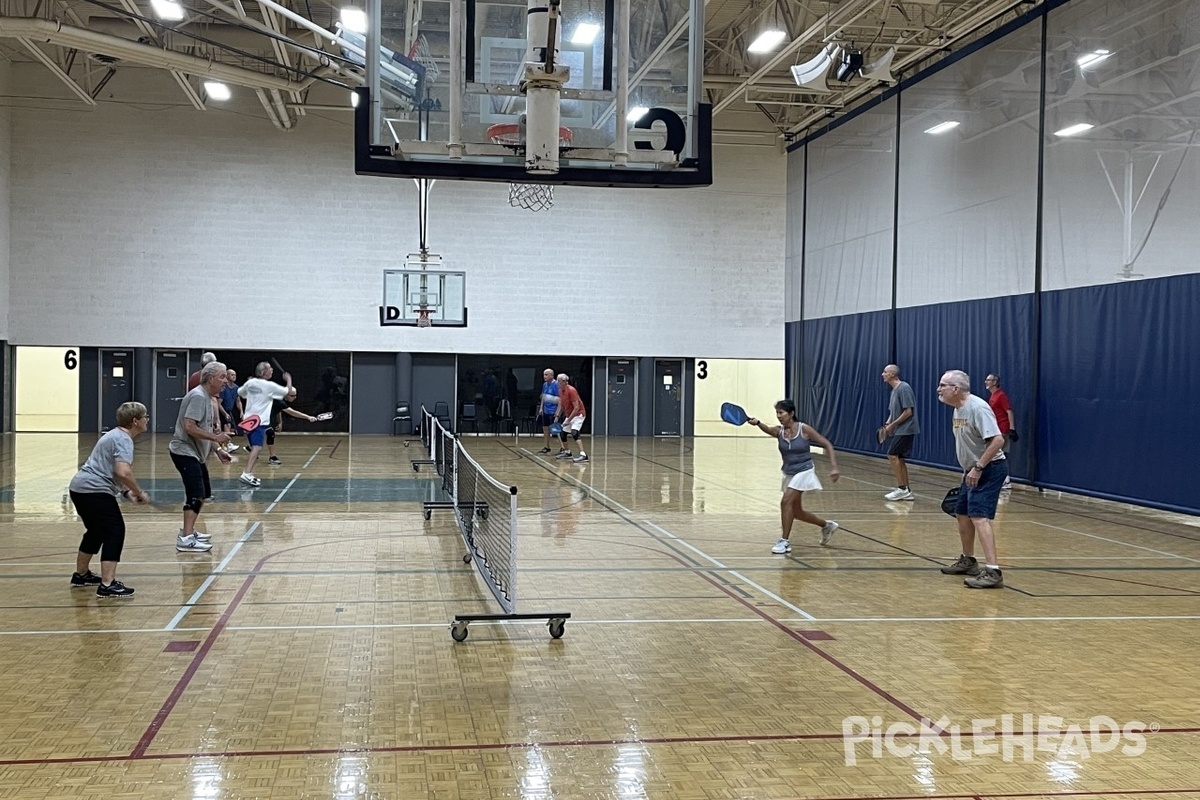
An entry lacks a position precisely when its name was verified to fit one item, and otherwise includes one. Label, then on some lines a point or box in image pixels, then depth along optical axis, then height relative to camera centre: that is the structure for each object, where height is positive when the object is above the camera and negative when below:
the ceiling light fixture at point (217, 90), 27.03 +7.24
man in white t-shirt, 17.39 -0.39
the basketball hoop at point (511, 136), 9.36 +2.14
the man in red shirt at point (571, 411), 22.75 -0.67
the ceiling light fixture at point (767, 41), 21.04 +6.82
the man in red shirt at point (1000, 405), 18.00 -0.34
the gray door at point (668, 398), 32.75 -0.53
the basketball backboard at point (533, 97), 9.27 +2.52
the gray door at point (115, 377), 30.02 -0.09
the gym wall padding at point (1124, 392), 15.16 -0.08
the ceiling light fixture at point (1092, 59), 16.92 +5.25
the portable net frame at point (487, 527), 7.34 -1.33
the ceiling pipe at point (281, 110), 26.38 +6.89
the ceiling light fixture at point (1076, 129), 17.35 +4.23
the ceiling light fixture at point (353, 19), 17.48 +6.16
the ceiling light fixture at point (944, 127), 21.92 +5.34
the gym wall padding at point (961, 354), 19.16 +0.60
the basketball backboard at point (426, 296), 29.30 +2.27
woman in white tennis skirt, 11.06 -0.84
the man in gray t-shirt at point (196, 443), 10.52 -0.69
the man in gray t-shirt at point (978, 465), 9.36 -0.71
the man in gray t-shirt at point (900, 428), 15.99 -0.68
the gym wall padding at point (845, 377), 25.58 +0.16
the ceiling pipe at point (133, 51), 20.88 +6.74
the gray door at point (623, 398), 32.50 -0.54
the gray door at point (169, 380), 30.09 -0.15
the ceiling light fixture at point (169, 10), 18.49 +6.80
